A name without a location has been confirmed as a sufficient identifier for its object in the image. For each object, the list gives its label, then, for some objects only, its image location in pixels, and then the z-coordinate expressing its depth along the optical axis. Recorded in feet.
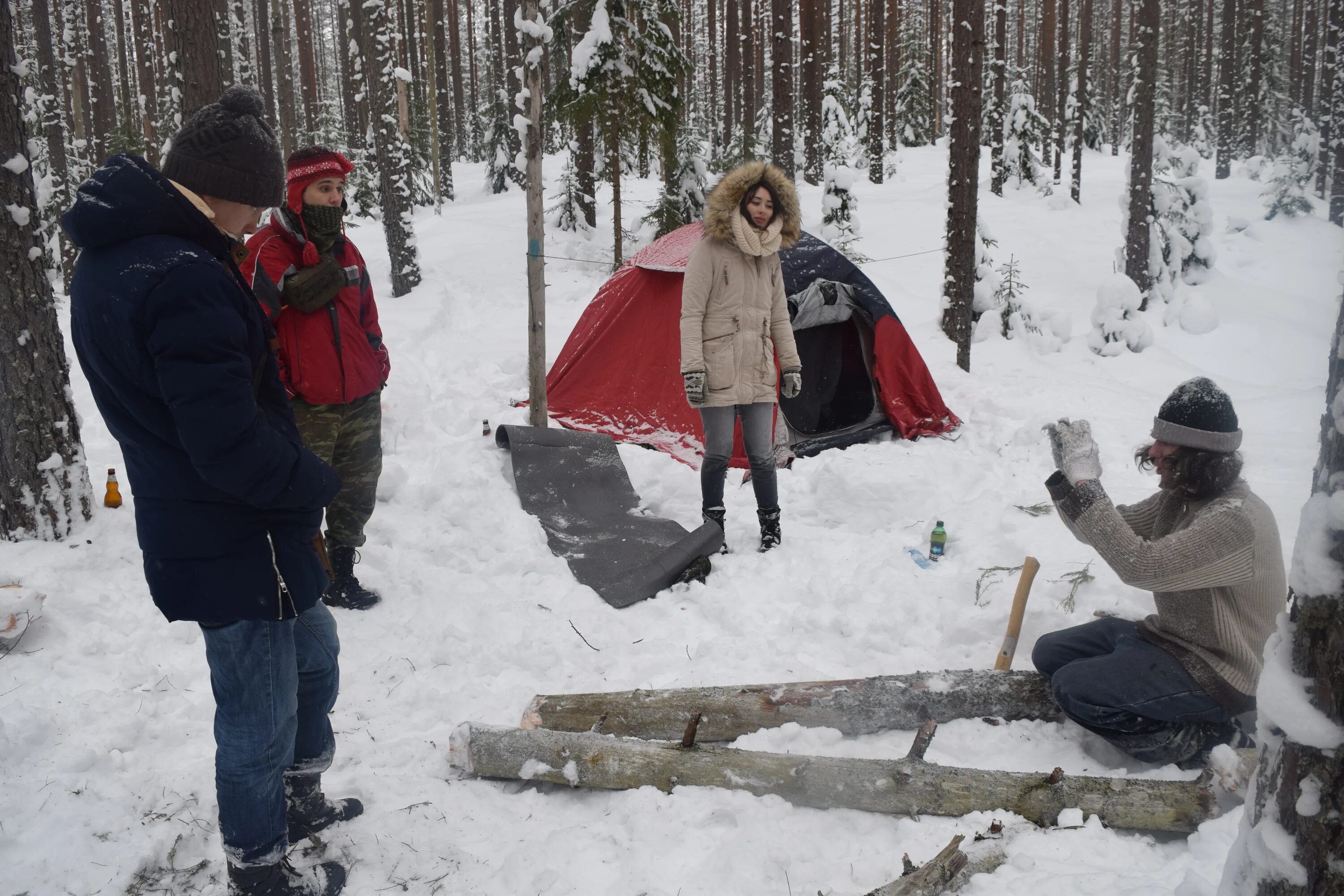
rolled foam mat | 15.30
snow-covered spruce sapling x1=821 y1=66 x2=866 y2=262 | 42.32
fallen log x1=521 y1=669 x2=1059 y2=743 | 10.43
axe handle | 11.72
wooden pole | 19.56
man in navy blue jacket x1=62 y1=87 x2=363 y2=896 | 6.25
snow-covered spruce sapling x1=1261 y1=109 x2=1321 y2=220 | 58.75
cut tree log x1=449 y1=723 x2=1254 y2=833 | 8.42
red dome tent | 21.89
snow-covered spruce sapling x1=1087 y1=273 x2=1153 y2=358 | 34.12
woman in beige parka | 15.75
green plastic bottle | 15.83
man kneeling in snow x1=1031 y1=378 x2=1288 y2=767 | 9.14
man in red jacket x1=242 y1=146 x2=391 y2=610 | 12.37
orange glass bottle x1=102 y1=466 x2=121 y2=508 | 14.84
